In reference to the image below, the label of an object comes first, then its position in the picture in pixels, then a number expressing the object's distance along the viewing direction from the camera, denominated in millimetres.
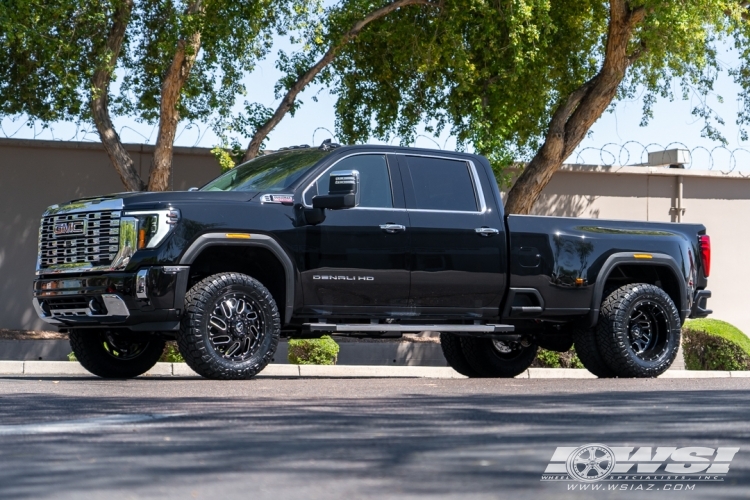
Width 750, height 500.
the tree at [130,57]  15938
